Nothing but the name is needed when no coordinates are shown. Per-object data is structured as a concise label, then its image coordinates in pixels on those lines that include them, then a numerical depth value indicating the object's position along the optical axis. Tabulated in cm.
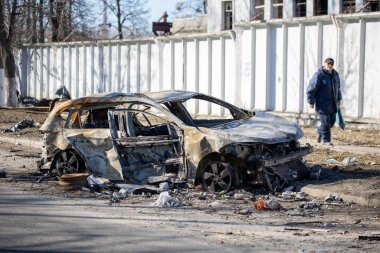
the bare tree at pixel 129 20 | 4684
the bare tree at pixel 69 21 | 2994
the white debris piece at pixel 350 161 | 1311
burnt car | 1059
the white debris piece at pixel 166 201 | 995
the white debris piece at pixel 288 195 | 1046
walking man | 1498
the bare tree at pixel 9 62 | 2766
